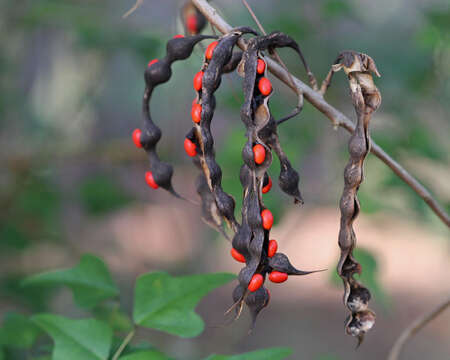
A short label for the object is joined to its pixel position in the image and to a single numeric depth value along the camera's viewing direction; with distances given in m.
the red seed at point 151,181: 0.87
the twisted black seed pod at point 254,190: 0.78
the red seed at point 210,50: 0.80
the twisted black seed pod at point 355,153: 0.79
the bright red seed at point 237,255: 0.79
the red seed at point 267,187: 0.82
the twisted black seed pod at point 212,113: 0.80
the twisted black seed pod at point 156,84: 0.84
